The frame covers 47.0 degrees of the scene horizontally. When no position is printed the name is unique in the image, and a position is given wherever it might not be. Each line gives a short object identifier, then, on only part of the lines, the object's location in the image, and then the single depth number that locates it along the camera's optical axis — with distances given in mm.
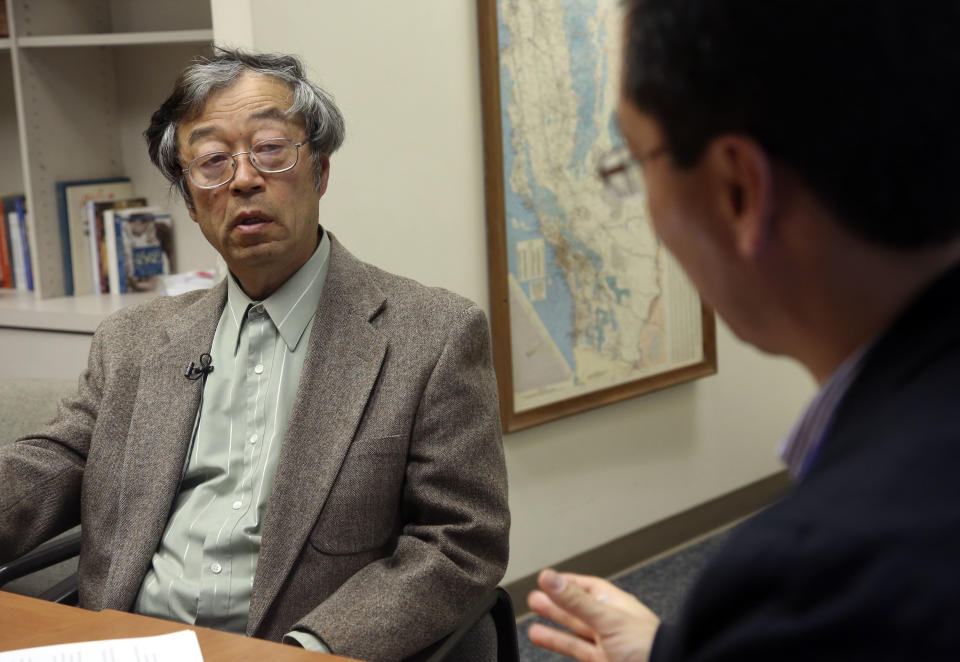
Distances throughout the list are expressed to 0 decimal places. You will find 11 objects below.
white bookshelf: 3203
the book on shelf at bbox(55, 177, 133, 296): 3295
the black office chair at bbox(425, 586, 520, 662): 1705
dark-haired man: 614
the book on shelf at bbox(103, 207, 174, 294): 3322
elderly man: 1746
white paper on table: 1367
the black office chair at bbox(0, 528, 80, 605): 2008
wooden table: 1378
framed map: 3213
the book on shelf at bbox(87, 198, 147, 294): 3334
